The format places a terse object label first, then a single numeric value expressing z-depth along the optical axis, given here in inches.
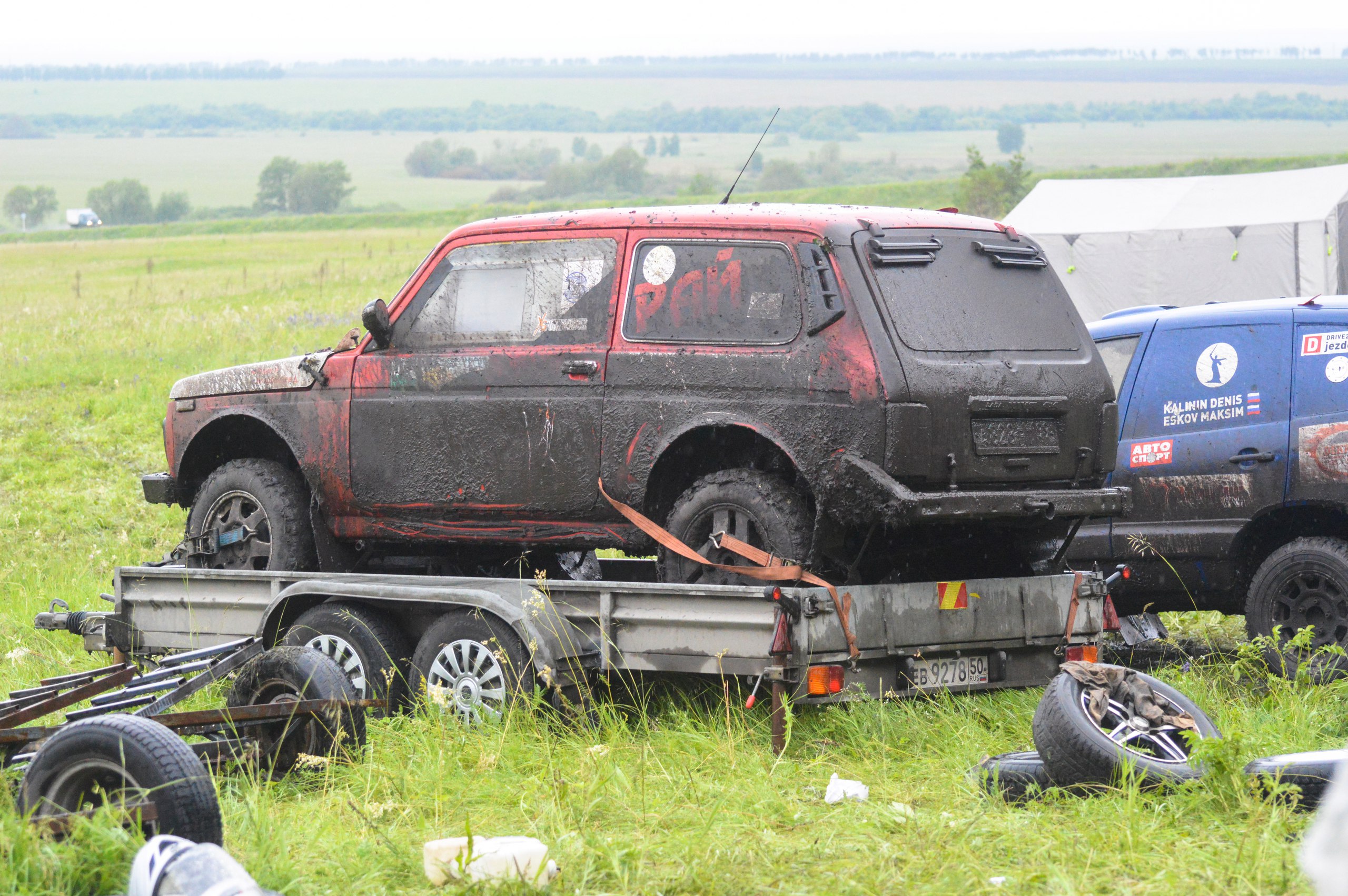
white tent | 1537.9
